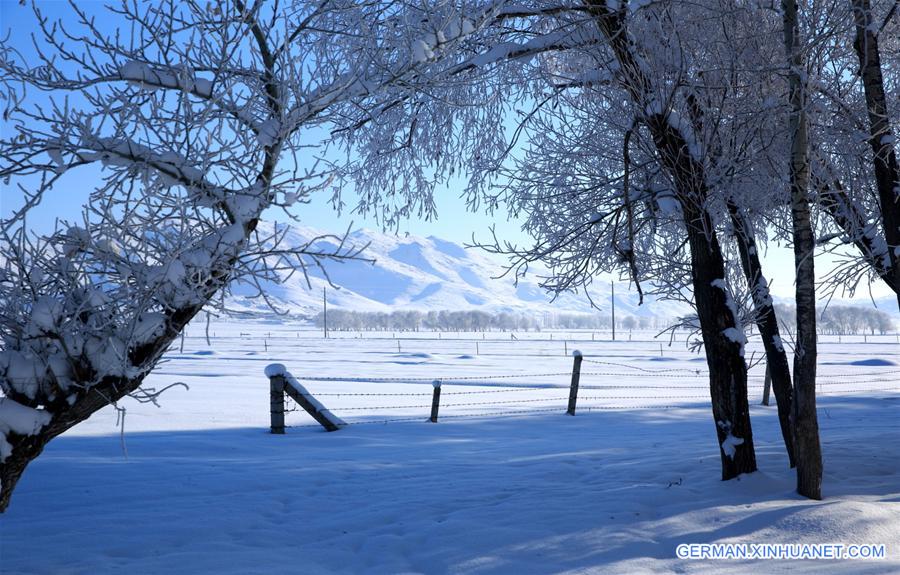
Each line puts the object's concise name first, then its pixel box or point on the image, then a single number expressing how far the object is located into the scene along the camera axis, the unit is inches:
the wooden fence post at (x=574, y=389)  536.8
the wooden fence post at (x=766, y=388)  575.6
